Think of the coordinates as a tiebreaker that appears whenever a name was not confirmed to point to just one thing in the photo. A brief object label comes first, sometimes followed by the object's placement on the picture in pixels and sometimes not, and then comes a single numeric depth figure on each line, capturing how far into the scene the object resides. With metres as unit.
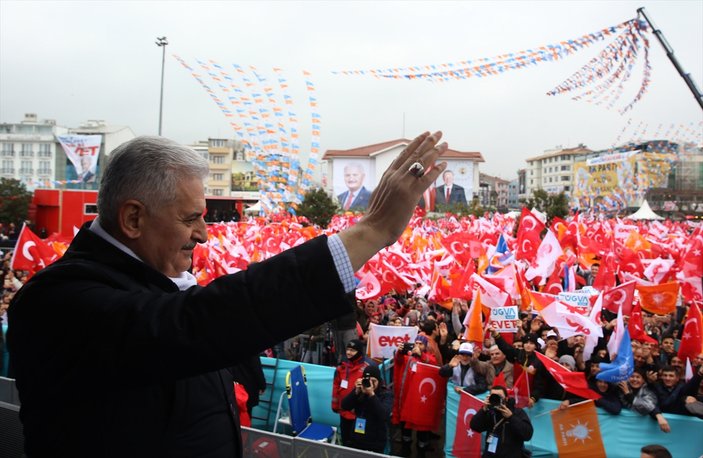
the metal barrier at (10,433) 2.69
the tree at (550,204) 36.84
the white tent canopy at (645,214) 39.38
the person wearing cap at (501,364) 5.95
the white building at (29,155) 76.75
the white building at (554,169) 101.94
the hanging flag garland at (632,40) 12.52
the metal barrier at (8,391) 4.49
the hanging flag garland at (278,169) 25.41
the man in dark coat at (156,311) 0.92
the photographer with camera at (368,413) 5.29
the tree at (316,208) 36.34
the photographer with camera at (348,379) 5.56
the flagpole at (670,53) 12.62
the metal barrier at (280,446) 3.52
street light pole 27.66
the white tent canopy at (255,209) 36.09
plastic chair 5.72
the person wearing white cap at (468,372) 5.70
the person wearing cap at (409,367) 6.04
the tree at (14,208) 31.84
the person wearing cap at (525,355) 5.58
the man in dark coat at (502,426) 4.64
